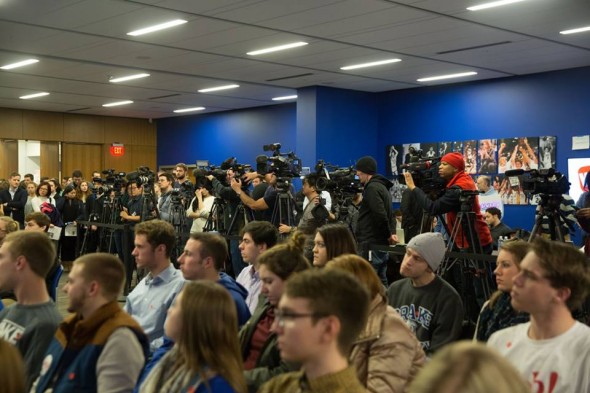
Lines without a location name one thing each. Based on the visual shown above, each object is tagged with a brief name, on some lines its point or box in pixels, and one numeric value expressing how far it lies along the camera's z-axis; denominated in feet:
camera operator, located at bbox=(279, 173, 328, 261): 20.66
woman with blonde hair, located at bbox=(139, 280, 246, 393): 6.91
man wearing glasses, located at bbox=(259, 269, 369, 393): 6.09
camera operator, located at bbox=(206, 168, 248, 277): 24.13
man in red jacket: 17.25
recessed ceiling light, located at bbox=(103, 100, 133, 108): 48.19
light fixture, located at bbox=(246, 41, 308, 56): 29.12
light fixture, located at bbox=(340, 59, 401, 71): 32.86
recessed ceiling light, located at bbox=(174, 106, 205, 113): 50.43
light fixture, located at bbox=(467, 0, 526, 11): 22.40
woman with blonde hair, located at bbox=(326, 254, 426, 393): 8.15
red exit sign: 56.08
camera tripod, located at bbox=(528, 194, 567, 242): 15.49
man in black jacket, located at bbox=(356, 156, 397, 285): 19.57
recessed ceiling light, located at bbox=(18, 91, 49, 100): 43.91
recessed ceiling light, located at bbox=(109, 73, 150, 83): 36.91
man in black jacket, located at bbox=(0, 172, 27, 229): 34.83
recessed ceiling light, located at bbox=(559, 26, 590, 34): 26.16
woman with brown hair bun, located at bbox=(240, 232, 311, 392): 9.34
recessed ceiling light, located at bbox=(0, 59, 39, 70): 33.12
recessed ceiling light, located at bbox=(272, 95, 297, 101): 45.36
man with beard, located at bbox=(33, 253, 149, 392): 8.42
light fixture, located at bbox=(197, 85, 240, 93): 40.93
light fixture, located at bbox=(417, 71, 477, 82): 36.06
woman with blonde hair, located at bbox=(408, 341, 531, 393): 3.54
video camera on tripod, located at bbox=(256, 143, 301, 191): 23.03
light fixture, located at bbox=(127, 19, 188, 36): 25.27
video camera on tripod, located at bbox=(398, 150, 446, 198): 17.98
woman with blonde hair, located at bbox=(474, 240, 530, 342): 10.08
